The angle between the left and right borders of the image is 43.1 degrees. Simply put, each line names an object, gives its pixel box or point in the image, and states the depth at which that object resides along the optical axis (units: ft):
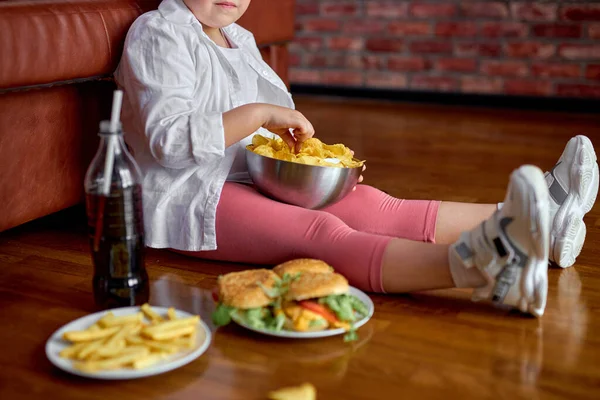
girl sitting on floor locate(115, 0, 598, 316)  4.24
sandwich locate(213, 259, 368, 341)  3.73
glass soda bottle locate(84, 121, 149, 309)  3.84
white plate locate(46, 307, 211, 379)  3.30
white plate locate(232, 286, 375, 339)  3.69
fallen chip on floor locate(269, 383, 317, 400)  3.19
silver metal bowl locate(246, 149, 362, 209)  4.66
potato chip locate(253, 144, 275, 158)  4.78
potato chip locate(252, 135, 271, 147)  4.95
